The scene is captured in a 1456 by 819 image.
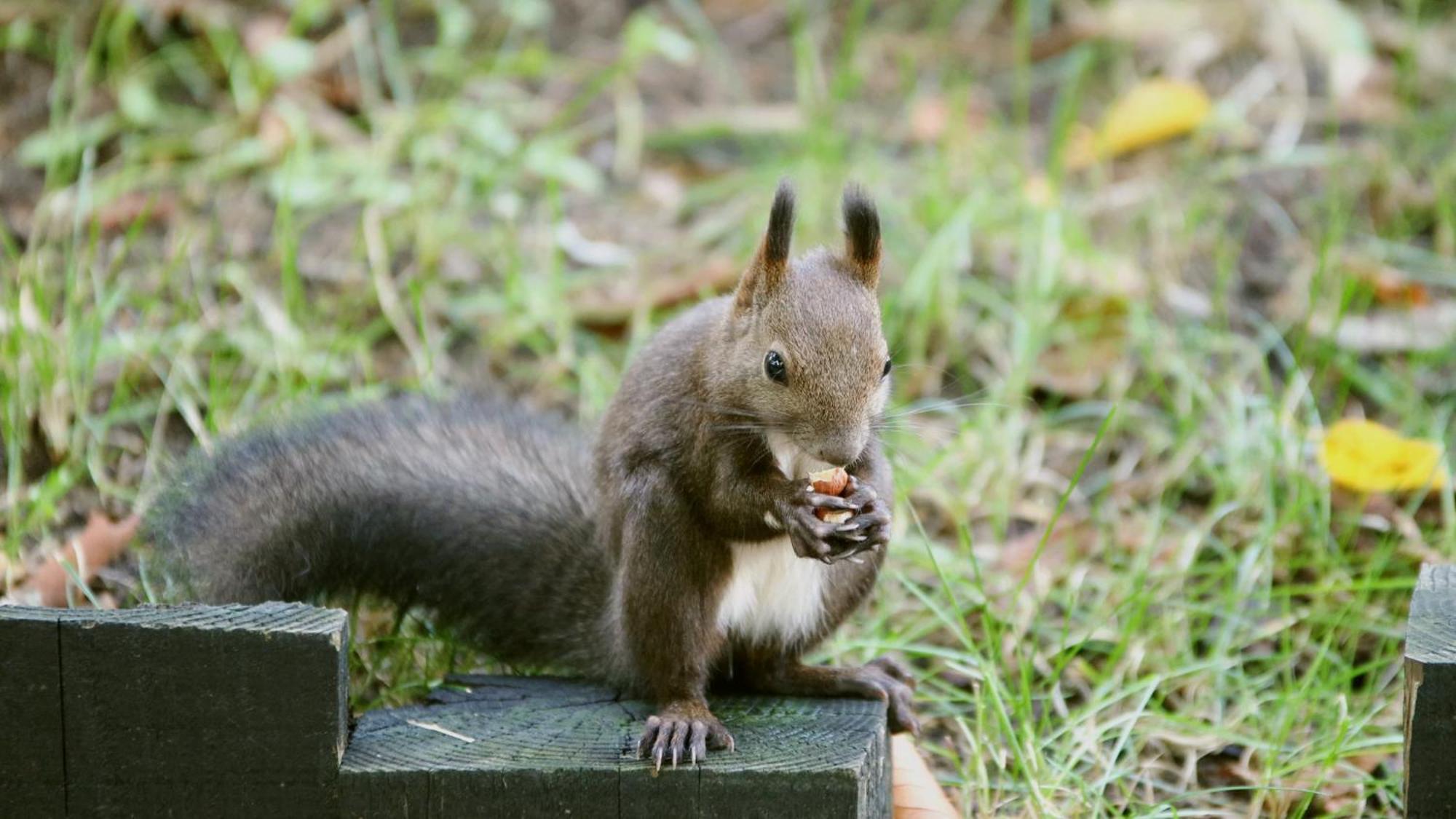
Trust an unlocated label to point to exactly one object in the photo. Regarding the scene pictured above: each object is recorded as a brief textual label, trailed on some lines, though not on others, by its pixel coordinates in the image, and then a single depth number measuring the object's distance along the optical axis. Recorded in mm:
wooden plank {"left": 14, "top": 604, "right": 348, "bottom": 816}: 3252
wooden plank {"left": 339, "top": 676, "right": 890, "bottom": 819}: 3328
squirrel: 3801
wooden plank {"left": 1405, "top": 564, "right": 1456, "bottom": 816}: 3242
